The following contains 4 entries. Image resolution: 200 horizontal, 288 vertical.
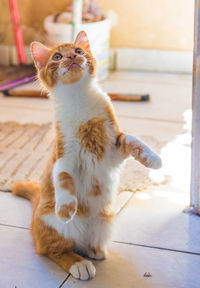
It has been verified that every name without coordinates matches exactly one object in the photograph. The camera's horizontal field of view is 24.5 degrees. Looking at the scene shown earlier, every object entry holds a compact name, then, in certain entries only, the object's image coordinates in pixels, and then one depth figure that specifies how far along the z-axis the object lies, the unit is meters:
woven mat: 1.93
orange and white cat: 1.30
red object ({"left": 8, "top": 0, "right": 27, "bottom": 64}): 3.46
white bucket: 3.18
